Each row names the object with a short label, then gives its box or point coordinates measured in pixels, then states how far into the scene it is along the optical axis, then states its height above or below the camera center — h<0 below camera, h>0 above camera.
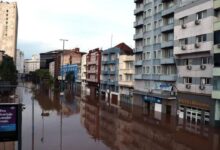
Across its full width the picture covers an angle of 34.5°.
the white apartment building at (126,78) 85.12 -1.68
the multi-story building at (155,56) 63.91 +3.03
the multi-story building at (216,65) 48.66 +0.92
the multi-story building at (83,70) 142.88 +0.20
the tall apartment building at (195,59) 51.12 +2.02
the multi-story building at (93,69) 119.44 +0.74
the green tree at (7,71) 111.81 -0.11
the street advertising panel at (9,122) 20.44 -2.97
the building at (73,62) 157.70 +4.53
